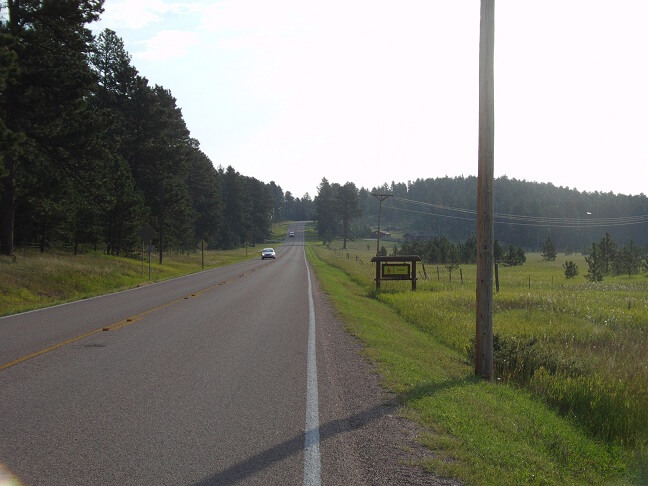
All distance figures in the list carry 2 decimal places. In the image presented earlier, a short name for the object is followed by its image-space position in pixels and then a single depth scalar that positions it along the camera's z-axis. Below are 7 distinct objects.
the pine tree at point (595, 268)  47.22
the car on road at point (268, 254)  70.81
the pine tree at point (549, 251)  85.31
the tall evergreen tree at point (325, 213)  158.21
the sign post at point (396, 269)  27.08
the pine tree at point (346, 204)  146.25
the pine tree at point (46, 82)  25.73
